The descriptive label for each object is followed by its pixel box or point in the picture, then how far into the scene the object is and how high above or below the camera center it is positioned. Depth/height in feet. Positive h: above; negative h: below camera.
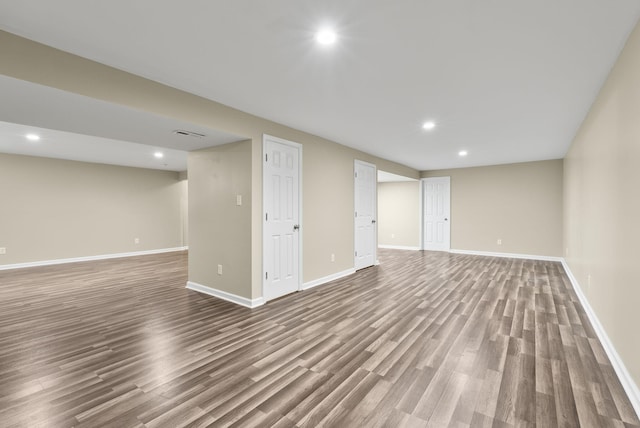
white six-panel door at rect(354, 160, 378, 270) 18.33 -0.16
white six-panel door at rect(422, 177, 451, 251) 26.63 -0.17
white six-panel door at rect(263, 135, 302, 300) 12.31 -0.25
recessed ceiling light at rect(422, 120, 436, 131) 12.73 +3.99
